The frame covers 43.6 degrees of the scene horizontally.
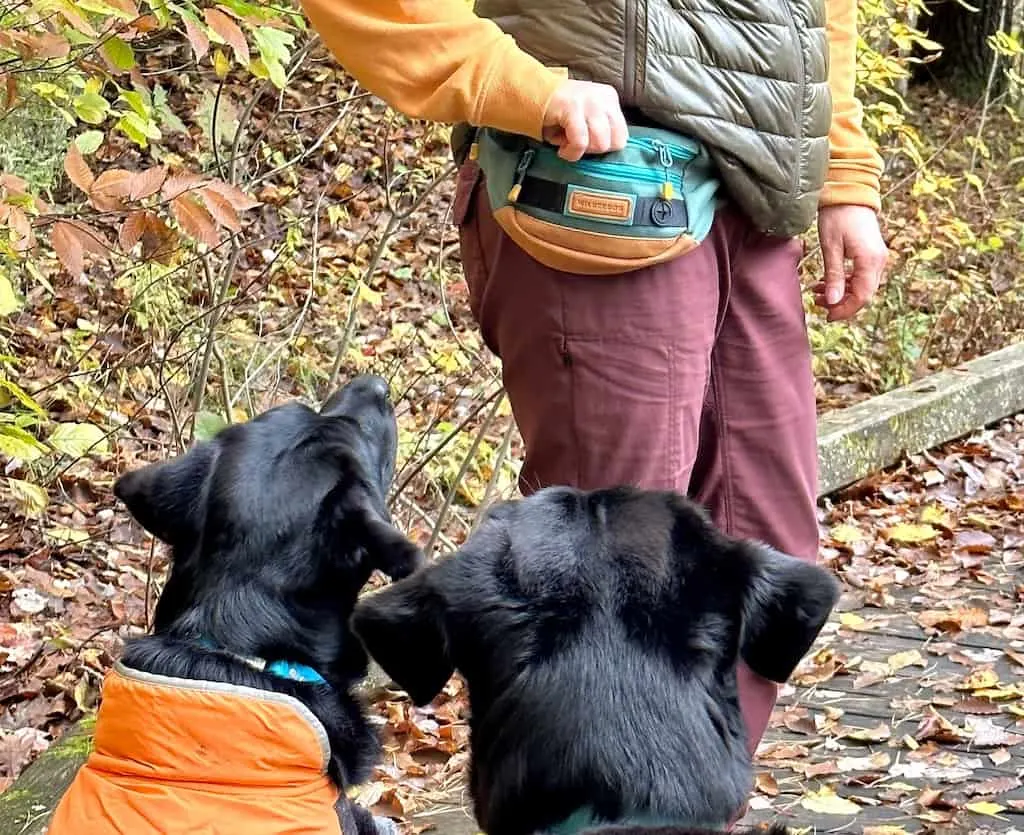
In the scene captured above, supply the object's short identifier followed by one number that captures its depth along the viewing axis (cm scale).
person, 239
